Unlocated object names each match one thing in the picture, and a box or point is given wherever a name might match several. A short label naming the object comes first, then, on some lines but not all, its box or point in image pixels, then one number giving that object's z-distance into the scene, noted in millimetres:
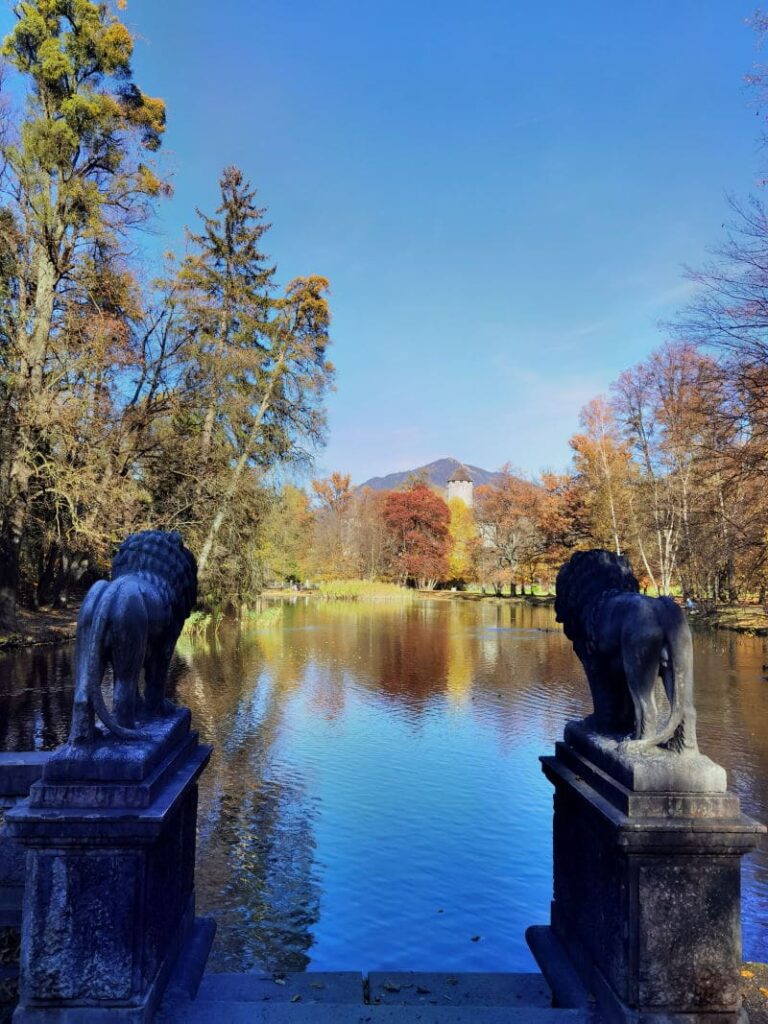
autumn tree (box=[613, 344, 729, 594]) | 21422
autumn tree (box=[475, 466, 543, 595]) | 43094
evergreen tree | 18344
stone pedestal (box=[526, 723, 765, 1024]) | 2137
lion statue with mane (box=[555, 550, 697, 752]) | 2387
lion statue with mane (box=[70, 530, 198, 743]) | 2352
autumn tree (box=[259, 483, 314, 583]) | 22705
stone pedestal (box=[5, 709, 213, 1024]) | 2123
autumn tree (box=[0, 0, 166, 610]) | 14242
